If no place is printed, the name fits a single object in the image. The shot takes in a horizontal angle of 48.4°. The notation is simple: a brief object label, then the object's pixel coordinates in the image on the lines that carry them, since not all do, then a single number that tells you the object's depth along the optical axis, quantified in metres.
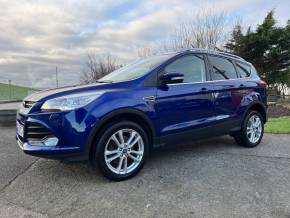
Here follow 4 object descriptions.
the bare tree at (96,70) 23.69
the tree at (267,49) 22.05
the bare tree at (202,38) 20.97
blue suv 3.86
